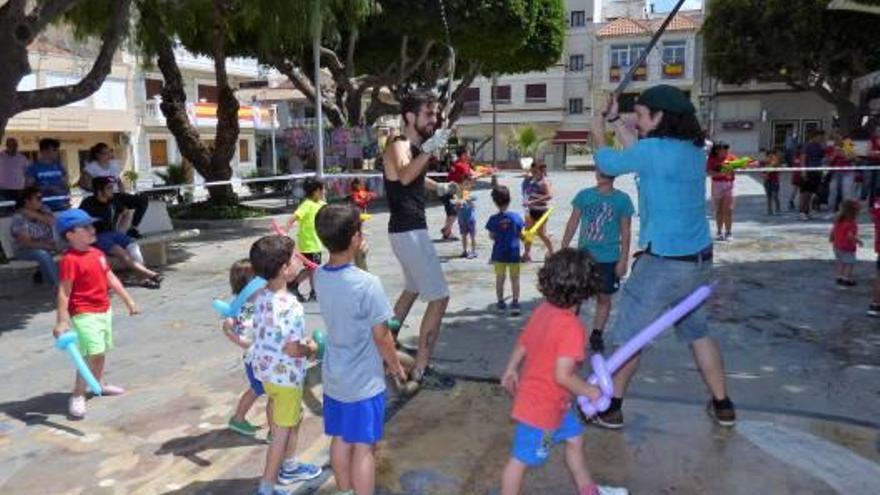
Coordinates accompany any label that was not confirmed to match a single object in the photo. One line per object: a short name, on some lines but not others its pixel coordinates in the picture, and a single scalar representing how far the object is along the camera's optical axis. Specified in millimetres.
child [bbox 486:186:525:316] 7117
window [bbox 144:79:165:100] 40875
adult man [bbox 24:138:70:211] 10297
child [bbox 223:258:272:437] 3846
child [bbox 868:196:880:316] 6680
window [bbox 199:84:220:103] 45188
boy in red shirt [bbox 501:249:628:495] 3039
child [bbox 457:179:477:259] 10422
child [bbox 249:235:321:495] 3527
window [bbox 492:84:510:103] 60781
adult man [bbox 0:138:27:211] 10586
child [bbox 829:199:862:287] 7730
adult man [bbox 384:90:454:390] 4730
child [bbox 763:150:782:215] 15023
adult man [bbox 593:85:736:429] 3865
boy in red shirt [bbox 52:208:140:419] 4715
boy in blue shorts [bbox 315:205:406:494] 3246
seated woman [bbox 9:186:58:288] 8703
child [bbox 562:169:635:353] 5480
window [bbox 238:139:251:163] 47531
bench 10102
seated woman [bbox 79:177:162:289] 8688
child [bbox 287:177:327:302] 7309
